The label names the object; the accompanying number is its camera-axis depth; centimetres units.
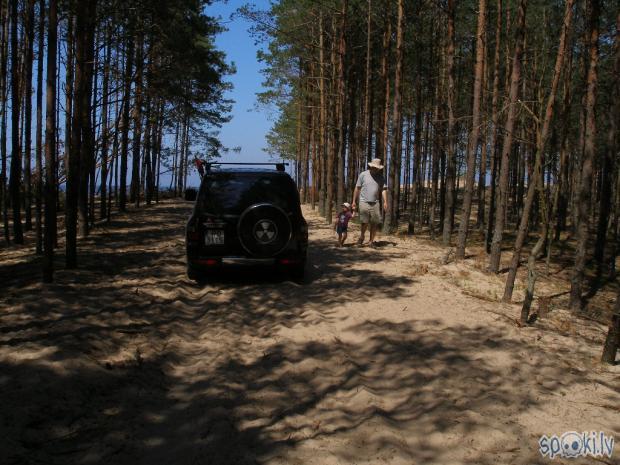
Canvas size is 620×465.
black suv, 752
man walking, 1153
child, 1222
